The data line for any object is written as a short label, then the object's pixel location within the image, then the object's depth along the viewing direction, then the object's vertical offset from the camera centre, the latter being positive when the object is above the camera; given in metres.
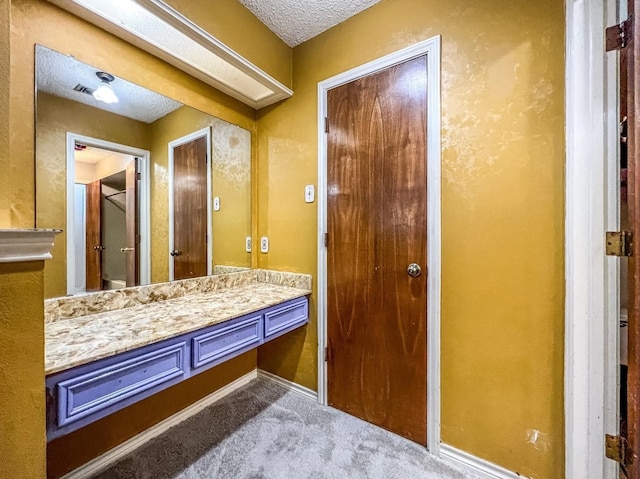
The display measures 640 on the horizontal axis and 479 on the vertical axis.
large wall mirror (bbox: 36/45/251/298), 1.22 +0.33
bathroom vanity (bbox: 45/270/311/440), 0.87 -0.40
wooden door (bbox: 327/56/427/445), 1.49 -0.06
